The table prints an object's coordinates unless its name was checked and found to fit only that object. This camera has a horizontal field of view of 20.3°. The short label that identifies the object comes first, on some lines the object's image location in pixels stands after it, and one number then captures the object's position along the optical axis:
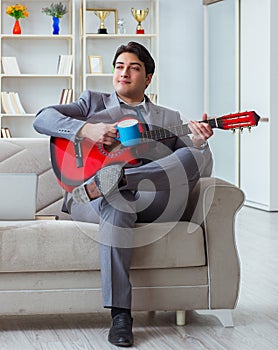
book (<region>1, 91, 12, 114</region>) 7.68
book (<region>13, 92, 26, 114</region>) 7.72
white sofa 2.73
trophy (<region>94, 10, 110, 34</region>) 7.77
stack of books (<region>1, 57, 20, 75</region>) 7.68
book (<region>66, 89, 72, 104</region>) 7.73
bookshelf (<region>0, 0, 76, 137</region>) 7.91
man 2.69
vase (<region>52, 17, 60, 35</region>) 7.71
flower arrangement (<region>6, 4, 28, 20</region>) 7.61
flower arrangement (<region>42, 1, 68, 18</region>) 7.66
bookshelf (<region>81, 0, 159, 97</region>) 7.96
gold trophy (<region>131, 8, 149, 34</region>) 7.79
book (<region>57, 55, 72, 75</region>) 7.71
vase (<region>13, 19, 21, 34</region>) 7.69
